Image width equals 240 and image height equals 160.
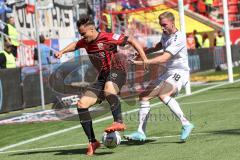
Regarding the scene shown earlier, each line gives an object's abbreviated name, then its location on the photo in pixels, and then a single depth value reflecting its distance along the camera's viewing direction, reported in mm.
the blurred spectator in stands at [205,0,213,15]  38225
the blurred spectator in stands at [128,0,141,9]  30748
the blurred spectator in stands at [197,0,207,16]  39969
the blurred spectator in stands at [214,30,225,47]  32969
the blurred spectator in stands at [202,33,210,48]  33156
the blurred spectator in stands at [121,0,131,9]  31172
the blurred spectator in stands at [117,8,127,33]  30880
